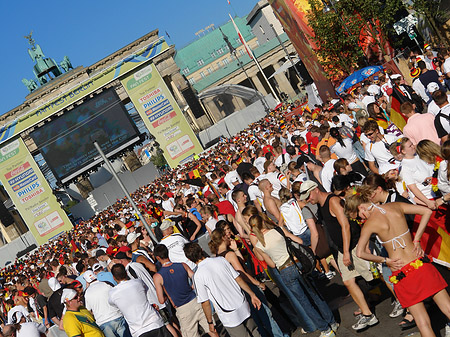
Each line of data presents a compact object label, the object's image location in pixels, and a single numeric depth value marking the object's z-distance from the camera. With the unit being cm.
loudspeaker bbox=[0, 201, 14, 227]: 5524
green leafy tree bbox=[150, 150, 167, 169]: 7860
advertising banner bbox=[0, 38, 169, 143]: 4809
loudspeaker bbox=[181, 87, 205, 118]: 6694
